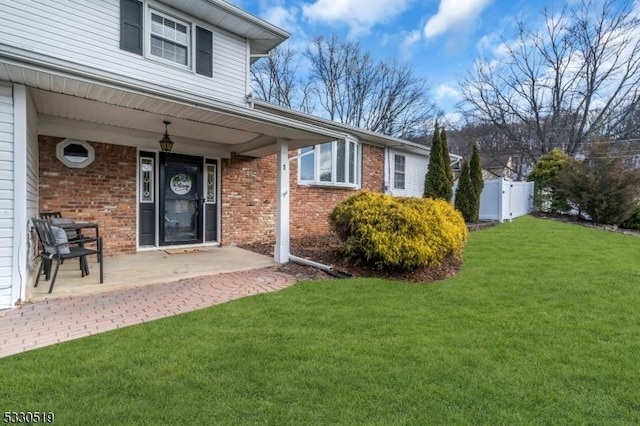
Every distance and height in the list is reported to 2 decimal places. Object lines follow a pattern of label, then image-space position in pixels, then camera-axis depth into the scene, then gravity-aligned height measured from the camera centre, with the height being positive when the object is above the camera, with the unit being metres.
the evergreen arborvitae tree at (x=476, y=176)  13.85 +1.27
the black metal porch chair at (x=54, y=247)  4.70 -0.54
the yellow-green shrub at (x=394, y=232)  5.91 -0.39
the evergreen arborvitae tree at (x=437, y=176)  12.78 +1.16
